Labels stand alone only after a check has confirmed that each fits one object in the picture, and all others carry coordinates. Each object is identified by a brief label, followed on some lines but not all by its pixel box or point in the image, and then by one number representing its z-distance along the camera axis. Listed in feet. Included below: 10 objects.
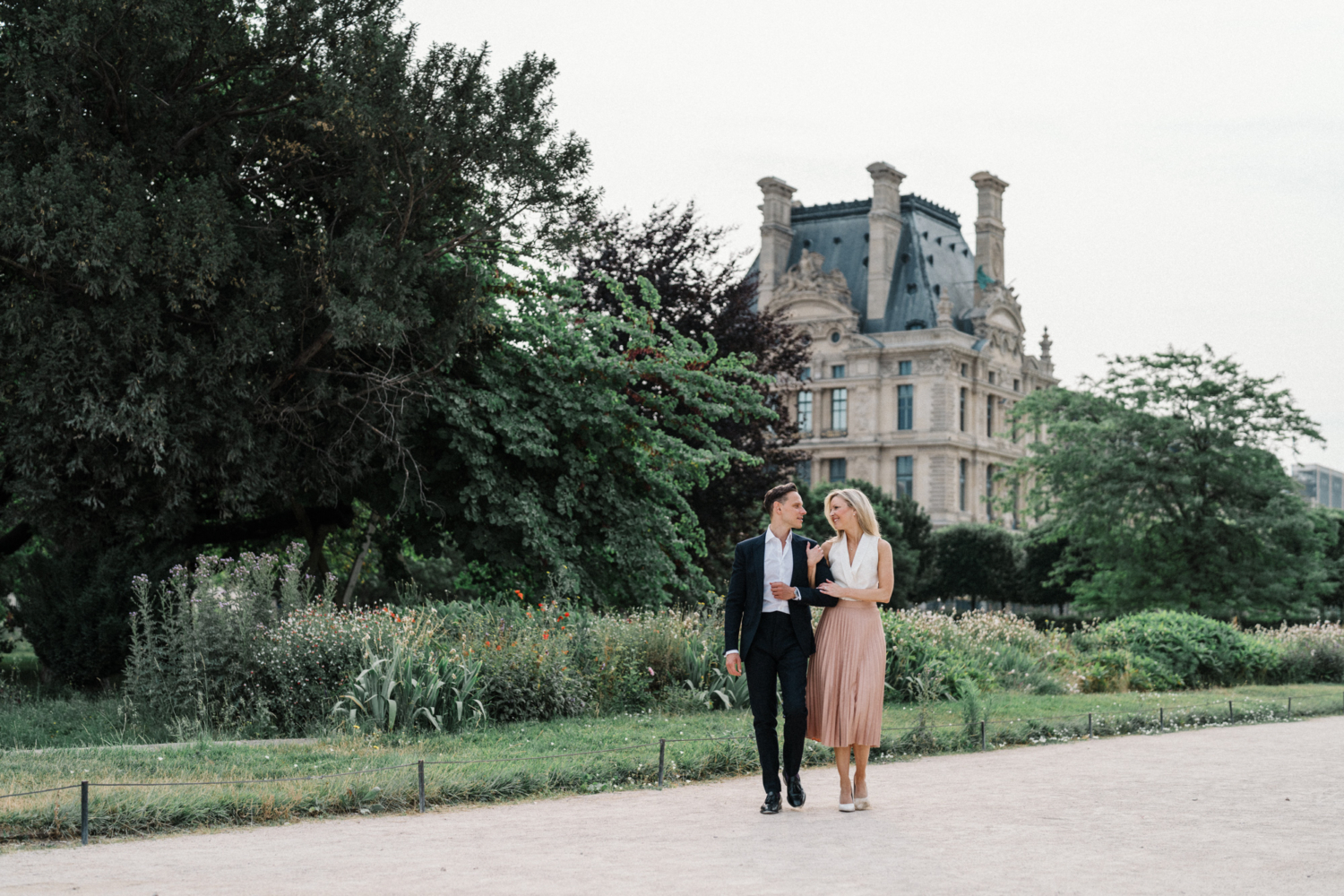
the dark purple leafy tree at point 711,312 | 82.02
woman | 25.23
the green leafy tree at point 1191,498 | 111.65
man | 24.99
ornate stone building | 259.60
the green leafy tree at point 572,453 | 52.31
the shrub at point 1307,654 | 70.49
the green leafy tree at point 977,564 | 192.13
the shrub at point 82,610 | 44.60
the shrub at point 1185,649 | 62.95
